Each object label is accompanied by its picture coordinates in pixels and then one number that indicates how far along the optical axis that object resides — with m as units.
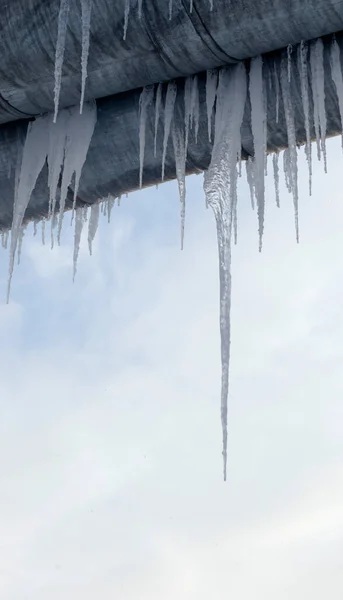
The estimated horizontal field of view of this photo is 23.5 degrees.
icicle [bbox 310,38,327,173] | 3.96
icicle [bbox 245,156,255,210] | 4.90
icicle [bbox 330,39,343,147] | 3.94
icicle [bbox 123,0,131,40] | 3.55
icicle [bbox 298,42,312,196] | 3.96
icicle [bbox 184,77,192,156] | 4.26
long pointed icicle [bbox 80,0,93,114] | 3.62
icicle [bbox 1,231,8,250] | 5.76
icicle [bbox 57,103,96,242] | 4.43
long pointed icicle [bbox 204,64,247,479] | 4.20
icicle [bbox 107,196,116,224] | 5.00
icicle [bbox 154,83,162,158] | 4.28
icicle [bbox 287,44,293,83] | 4.00
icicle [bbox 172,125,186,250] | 4.50
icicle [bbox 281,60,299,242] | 4.12
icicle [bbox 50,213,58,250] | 5.39
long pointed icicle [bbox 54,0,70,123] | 3.68
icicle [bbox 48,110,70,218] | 4.55
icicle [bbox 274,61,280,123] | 4.12
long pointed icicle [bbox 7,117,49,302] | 4.60
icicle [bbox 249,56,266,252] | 4.10
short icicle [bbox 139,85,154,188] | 4.29
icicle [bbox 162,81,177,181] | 4.32
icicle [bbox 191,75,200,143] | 4.24
